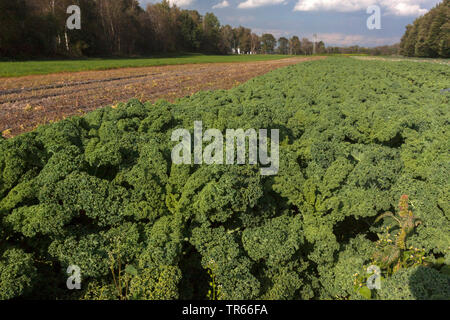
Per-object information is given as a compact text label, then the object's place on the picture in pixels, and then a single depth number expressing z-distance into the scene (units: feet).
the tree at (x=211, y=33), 335.47
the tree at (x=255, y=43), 482.28
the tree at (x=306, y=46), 518.37
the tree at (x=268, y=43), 520.42
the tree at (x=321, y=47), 491.39
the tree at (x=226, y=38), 358.64
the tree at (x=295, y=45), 535.19
